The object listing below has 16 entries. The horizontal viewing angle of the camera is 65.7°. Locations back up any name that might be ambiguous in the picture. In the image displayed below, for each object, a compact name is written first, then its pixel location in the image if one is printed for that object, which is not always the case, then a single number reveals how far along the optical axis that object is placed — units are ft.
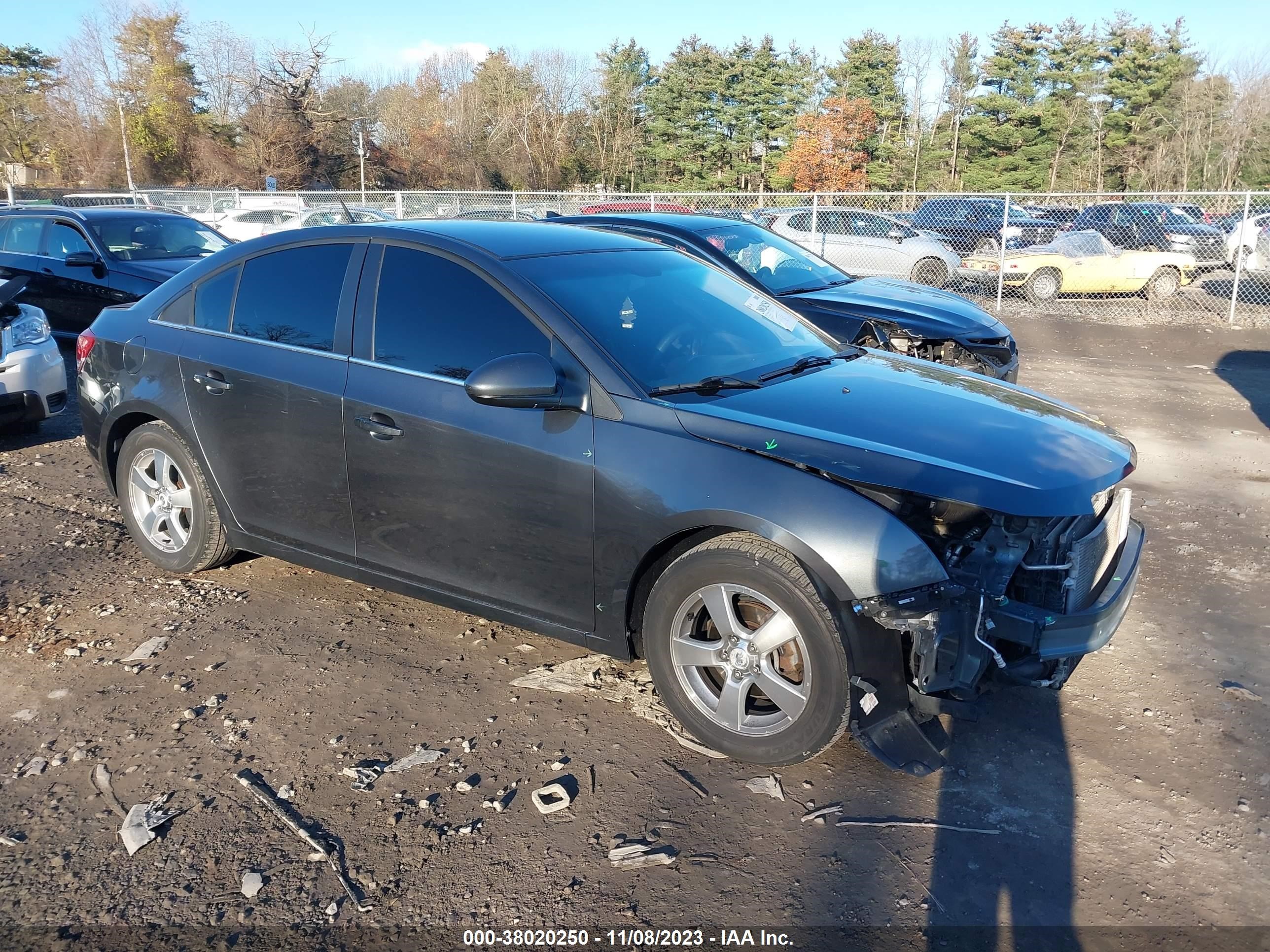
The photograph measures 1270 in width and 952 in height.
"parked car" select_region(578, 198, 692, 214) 66.02
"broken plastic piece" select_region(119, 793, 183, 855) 9.81
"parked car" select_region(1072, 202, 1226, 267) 66.74
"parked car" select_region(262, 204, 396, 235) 68.23
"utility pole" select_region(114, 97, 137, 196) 151.02
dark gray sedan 10.30
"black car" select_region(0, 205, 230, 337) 34.32
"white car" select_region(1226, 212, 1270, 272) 50.31
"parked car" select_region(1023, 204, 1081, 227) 81.20
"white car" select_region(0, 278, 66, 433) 23.61
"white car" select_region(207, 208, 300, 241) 73.67
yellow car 57.36
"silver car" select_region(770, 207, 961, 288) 56.80
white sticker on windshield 15.20
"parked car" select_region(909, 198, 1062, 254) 62.49
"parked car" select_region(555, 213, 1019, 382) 25.73
